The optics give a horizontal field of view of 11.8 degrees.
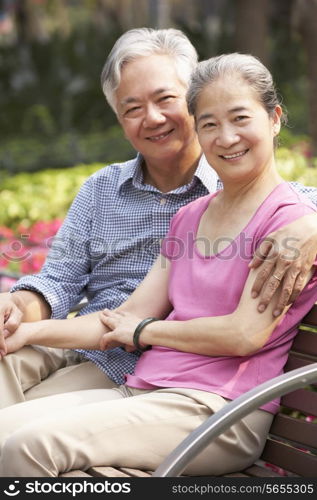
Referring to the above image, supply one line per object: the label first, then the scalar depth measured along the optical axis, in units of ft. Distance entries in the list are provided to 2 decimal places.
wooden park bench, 15.83
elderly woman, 15.84
